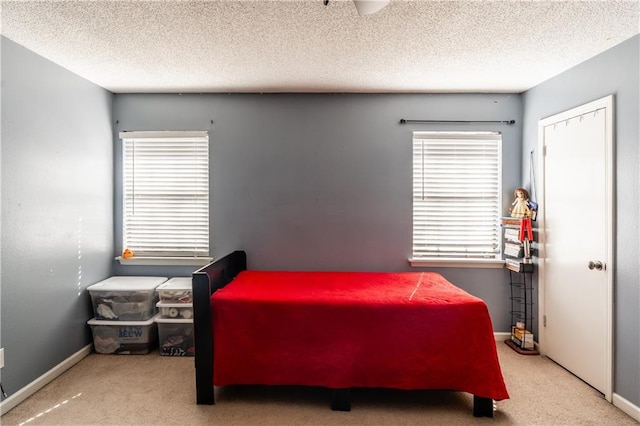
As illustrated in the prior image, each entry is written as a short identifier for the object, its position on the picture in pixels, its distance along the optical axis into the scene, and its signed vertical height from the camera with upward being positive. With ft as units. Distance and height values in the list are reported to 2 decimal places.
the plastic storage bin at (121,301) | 10.12 -2.80
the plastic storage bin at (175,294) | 10.13 -2.57
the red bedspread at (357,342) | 7.15 -2.95
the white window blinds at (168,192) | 11.49 +0.70
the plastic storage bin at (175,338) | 10.14 -3.95
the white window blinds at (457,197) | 11.30 +0.49
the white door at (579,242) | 7.95 -0.83
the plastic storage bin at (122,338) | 10.19 -3.97
